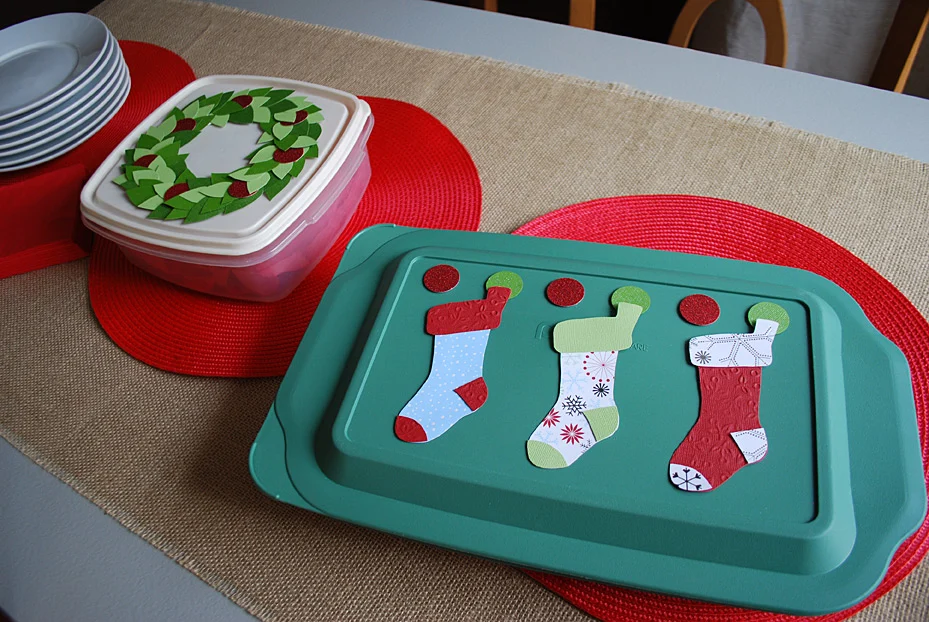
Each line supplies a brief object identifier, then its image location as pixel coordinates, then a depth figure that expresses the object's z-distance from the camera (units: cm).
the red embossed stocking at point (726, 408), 49
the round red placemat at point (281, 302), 71
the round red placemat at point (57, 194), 78
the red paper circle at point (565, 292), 58
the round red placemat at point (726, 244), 55
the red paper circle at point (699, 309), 56
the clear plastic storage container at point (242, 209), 67
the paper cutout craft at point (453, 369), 53
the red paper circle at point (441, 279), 60
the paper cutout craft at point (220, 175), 68
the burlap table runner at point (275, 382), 57
